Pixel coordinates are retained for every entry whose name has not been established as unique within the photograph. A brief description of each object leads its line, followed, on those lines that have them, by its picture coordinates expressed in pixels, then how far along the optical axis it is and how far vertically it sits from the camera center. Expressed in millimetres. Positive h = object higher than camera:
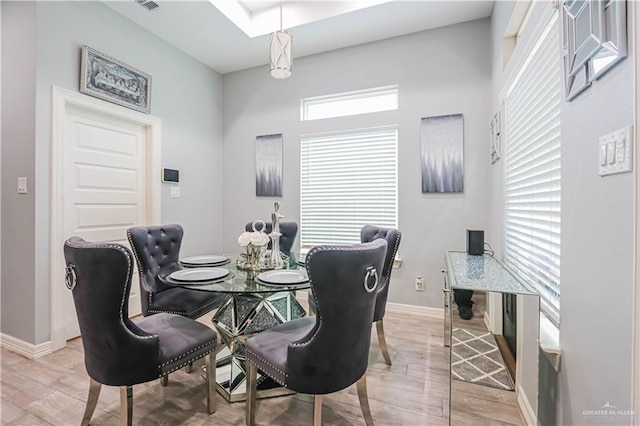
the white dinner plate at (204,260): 2105 -354
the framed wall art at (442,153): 3047 +616
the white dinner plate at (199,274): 1663 -368
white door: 2572 +308
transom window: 3426 +1316
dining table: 1605 -618
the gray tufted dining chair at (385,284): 2062 -498
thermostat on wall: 3377 +420
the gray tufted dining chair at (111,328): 1238 -507
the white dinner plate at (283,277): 1622 -373
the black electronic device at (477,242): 2594 -262
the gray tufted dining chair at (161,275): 2045 -461
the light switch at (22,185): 2344 +207
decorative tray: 1984 -372
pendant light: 2152 +1164
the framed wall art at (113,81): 2594 +1242
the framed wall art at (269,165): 3873 +609
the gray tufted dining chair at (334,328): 1184 -492
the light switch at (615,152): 813 +178
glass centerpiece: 1970 -259
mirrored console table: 1465 -748
